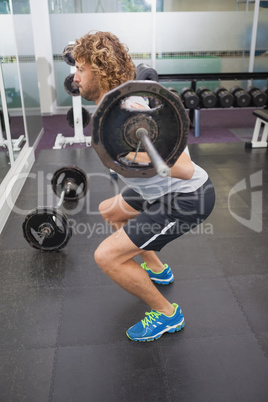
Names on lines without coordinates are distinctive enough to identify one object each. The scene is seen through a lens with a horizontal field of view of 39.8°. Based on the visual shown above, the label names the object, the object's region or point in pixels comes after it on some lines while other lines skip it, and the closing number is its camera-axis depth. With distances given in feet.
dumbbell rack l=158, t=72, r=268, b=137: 15.46
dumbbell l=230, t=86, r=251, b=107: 15.62
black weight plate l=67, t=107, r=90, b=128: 14.79
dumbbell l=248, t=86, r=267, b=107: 15.84
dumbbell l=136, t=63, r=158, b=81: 9.40
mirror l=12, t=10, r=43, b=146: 12.53
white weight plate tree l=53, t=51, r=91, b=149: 14.23
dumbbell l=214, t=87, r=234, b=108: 15.55
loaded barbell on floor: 7.00
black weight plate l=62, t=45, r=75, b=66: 10.03
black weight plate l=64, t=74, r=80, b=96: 13.03
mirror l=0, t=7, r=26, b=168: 10.63
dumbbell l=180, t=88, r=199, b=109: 15.26
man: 4.37
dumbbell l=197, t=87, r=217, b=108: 15.42
